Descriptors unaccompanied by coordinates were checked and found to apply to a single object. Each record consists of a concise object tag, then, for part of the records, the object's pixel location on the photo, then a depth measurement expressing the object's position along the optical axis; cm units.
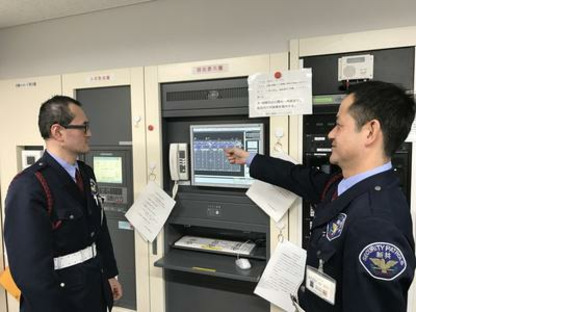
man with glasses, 123
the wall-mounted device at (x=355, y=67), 136
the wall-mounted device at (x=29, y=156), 198
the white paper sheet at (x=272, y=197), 153
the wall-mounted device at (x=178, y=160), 173
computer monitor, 163
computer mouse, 160
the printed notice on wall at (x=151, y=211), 173
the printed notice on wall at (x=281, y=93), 145
